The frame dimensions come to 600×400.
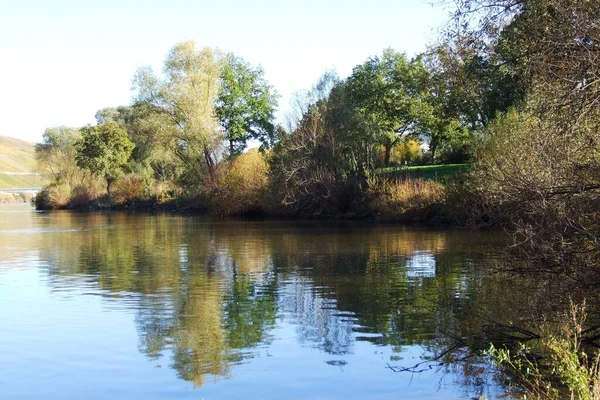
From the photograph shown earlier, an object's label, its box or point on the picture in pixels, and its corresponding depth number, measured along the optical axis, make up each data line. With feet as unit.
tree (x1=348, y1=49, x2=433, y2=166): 203.82
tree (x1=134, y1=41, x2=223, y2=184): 215.16
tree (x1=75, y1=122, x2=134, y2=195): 268.50
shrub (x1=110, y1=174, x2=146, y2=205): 263.08
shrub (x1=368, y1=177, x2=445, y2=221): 140.77
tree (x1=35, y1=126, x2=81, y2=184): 302.45
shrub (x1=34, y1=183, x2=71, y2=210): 283.59
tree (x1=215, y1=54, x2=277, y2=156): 233.14
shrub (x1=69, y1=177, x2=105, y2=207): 277.03
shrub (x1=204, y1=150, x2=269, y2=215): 188.10
